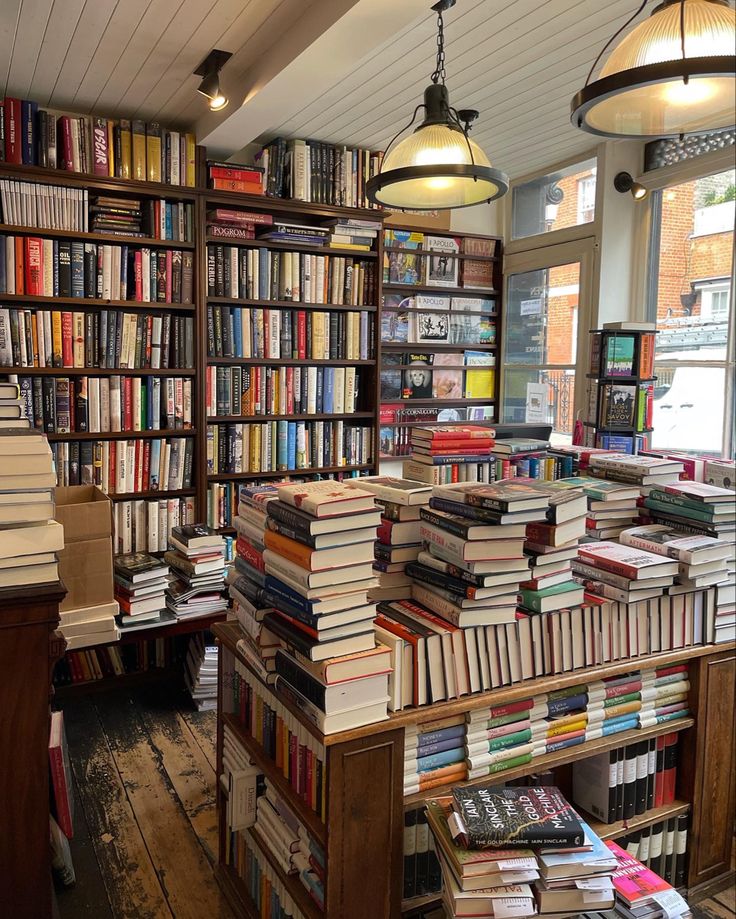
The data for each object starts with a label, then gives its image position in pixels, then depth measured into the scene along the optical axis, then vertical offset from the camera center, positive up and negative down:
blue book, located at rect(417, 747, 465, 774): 1.72 -0.87
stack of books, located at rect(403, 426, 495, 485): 2.88 -0.25
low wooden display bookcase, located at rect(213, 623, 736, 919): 1.55 -0.93
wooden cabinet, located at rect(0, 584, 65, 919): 1.66 -0.83
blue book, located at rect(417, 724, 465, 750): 1.72 -0.81
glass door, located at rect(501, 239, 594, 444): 4.48 +0.34
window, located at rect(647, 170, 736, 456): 3.77 +0.41
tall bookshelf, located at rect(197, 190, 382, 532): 3.72 +0.23
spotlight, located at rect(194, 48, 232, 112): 2.86 +1.18
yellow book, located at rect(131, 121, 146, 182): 3.46 +1.08
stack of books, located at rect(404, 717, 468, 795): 1.70 -0.86
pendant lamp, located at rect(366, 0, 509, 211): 2.00 +0.59
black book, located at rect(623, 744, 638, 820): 2.02 -1.07
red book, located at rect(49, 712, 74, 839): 2.19 -1.19
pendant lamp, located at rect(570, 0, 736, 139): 1.25 +0.55
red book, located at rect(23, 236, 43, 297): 3.31 +0.53
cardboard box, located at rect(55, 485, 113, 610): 2.71 -0.63
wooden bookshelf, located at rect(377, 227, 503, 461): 4.60 +0.27
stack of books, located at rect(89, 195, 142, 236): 3.44 +0.79
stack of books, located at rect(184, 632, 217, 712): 3.32 -1.32
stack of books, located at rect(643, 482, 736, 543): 2.10 -0.34
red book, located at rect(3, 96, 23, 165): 3.20 +1.09
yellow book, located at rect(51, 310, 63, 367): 3.39 +0.21
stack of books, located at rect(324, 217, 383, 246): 4.00 +0.84
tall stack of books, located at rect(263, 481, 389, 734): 1.52 -0.45
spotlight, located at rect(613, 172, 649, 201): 4.02 +1.12
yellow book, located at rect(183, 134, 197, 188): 3.59 +1.09
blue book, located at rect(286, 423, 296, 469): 4.04 -0.34
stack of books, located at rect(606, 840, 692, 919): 1.61 -1.11
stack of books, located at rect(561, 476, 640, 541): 2.25 -0.36
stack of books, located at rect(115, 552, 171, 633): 3.05 -0.87
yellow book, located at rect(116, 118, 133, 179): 3.44 +1.07
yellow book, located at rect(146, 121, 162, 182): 3.49 +1.09
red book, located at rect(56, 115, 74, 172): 3.32 +1.08
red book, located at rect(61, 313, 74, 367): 3.42 +0.20
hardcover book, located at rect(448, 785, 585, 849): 1.51 -0.90
